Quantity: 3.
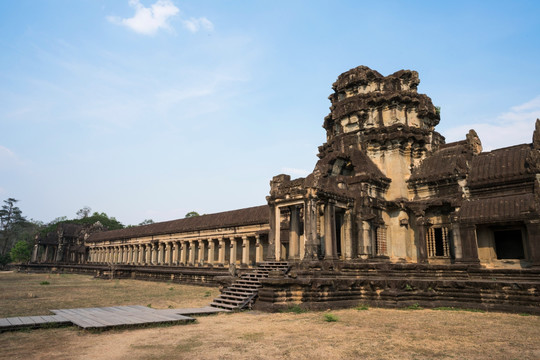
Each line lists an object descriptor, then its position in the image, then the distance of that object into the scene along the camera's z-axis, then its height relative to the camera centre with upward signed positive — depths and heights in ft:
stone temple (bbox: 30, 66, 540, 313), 49.03 +6.35
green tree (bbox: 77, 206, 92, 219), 355.68 +39.89
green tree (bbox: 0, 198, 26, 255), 278.46 +25.89
